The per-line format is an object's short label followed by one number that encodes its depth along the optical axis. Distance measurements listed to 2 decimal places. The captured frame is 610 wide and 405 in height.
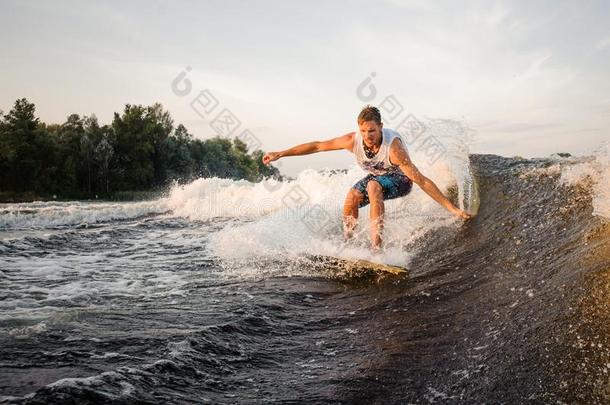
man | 5.16
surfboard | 4.72
